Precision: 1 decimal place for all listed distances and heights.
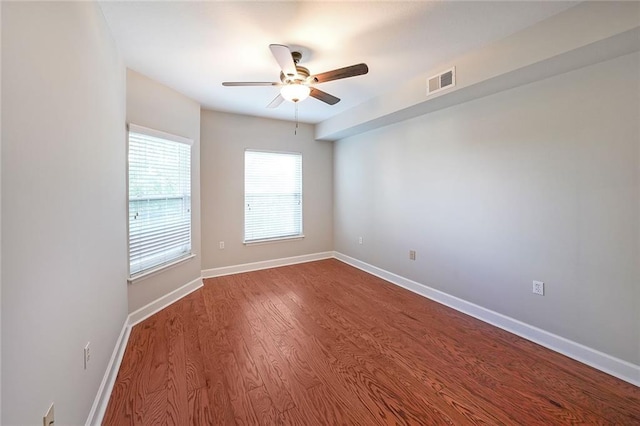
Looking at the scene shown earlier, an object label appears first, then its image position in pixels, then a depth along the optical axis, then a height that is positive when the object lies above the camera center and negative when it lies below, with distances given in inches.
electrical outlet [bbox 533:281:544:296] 91.6 -27.1
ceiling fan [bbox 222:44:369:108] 79.0 +45.5
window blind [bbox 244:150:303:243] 172.4 +11.9
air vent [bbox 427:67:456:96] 98.6 +51.4
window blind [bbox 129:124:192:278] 102.7 +6.3
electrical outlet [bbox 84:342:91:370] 55.9 -30.7
